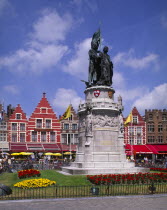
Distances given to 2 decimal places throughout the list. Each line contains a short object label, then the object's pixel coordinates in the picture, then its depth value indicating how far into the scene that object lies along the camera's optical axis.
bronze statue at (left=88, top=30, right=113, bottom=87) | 27.20
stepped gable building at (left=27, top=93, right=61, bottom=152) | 59.71
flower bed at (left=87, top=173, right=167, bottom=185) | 17.25
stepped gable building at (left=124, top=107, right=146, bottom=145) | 66.31
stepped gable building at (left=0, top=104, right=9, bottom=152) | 57.31
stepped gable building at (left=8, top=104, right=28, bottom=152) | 58.91
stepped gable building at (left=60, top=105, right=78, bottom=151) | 62.16
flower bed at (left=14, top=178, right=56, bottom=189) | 16.55
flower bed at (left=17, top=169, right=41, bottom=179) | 21.45
